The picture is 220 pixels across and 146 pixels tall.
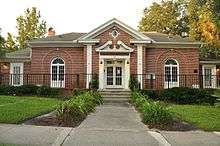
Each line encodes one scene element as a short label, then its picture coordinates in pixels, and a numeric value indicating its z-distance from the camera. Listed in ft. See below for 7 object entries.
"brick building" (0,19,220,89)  51.90
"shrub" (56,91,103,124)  23.29
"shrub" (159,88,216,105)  44.64
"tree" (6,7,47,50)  83.53
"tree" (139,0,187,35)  85.69
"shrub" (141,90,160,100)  46.66
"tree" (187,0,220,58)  67.28
